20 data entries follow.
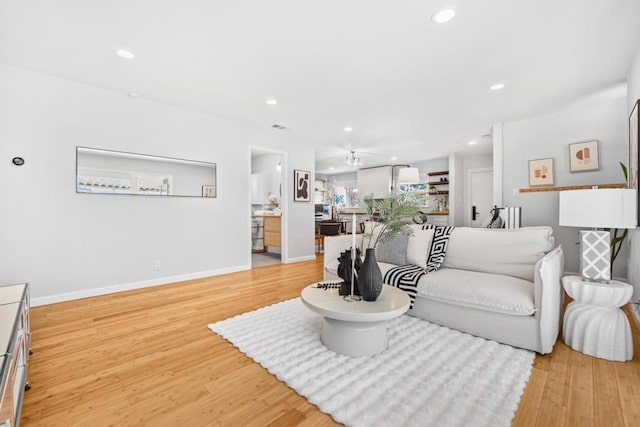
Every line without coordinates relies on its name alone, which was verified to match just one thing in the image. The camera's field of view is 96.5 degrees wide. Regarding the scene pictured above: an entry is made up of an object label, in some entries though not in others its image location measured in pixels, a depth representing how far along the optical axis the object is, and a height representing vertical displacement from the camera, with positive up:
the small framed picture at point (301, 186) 5.50 +0.54
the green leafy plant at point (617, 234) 3.00 -0.26
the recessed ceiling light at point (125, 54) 2.55 +1.45
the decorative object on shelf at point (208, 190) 4.23 +0.35
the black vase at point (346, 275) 2.06 -0.44
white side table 1.85 -0.73
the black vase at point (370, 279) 1.91 -0.44
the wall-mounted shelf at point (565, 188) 3.59 +0.36
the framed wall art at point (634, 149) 2.34 +0.56
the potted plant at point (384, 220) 1.92 -0.05
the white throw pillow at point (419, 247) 2.83 -0.34
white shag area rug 1.38 -0.96
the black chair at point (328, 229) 6.78 -0.37
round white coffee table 1.74 -0.64
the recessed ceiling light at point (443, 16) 2.02 +1.43
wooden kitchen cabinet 5.94 -0.38
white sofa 1.93 -0.55
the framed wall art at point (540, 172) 4.16 +0.60
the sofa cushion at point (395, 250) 2.90 -0.38
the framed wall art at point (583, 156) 3.79 +0.77
